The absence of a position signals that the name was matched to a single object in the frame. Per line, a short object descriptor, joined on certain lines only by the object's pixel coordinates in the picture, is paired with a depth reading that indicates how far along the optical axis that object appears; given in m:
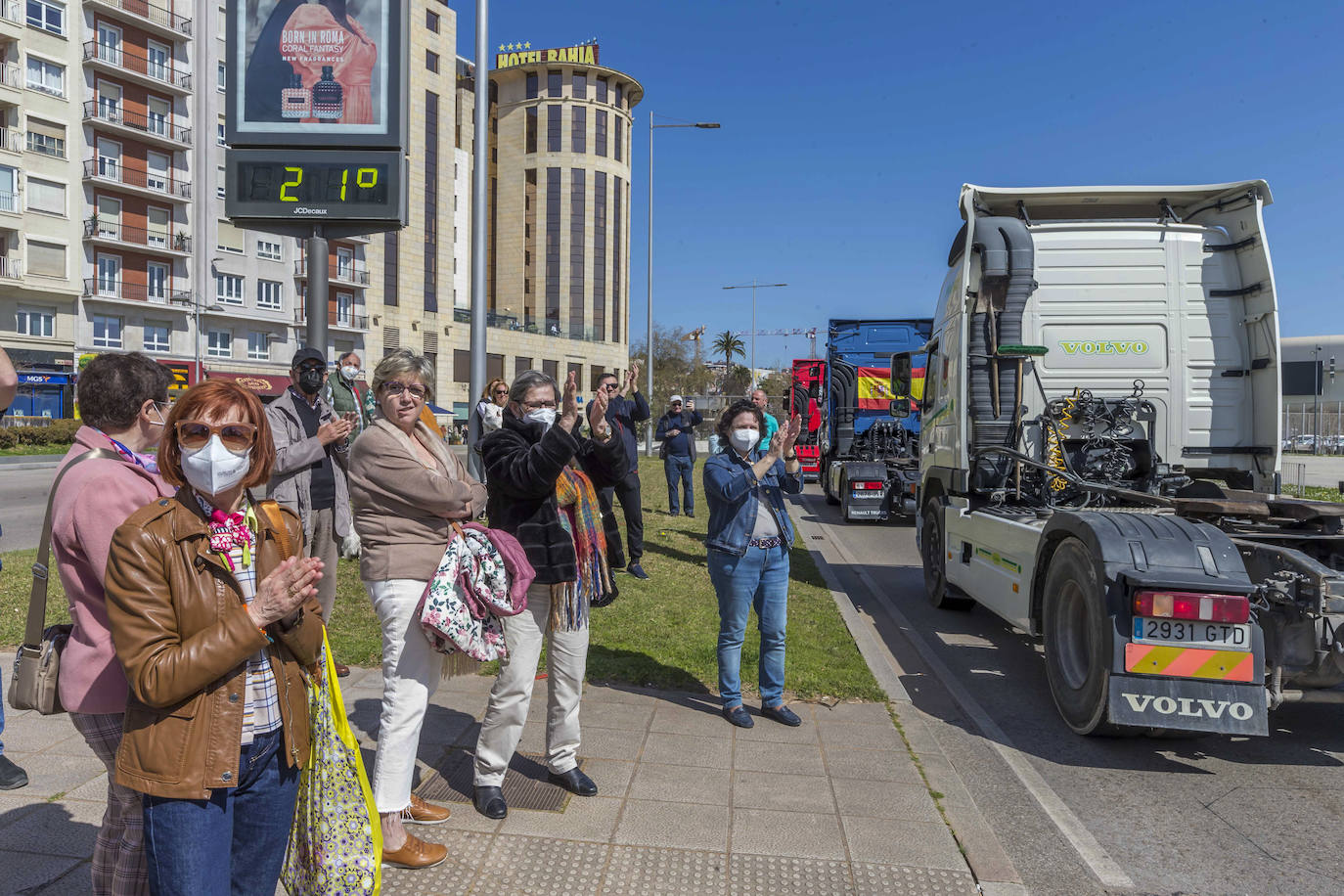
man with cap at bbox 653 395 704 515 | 13.28
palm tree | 98.25
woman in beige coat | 3.38
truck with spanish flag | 17.61
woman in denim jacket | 5.07
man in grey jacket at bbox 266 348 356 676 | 5.45
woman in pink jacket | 2.14
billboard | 6.96
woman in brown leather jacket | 1.98
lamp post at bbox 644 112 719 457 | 31.16
